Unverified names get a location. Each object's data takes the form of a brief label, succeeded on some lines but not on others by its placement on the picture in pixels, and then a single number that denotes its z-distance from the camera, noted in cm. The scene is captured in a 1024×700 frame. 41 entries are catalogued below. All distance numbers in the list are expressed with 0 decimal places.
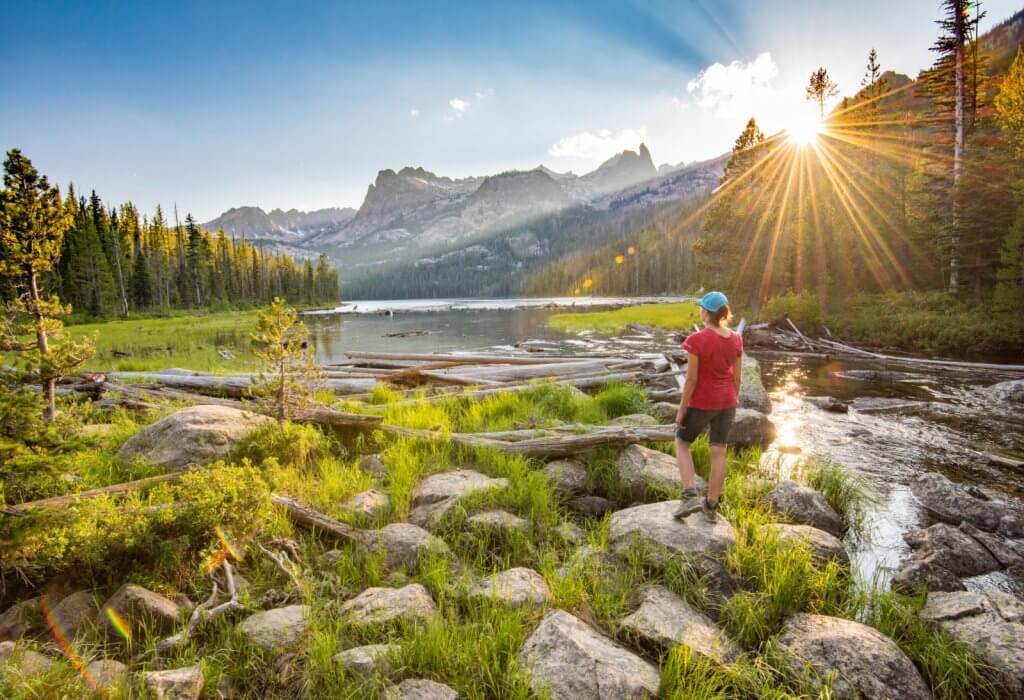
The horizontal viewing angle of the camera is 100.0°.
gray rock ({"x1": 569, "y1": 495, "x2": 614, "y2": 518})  640
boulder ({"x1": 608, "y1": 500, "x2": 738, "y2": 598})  452
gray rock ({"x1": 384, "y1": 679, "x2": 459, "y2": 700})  300
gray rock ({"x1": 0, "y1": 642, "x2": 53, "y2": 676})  295
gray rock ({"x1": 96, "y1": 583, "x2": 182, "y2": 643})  357
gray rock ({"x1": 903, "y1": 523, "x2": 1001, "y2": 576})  551
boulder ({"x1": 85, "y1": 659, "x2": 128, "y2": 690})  289
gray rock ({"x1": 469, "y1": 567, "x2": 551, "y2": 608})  403
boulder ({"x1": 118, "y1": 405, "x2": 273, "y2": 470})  628
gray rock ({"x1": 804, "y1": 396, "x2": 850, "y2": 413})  1319
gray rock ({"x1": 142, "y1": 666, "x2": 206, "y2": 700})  282
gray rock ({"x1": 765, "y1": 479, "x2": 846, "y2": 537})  627
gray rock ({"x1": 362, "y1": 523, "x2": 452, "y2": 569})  475
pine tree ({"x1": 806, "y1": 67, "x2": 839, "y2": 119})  5188
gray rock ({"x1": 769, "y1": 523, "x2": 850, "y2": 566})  507
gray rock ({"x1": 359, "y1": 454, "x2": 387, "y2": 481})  694
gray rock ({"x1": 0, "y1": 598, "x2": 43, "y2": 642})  346
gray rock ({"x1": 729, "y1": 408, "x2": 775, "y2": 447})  941
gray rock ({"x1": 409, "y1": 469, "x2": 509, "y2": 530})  567
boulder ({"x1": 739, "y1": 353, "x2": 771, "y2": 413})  1218
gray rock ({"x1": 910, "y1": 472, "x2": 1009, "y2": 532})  664
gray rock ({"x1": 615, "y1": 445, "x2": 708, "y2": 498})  660
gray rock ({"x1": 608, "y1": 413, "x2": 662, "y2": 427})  879
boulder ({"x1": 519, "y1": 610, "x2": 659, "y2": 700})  304
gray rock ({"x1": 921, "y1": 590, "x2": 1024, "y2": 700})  355
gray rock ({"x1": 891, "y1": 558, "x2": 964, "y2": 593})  506
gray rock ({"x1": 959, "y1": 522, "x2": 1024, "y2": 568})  575
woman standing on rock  551
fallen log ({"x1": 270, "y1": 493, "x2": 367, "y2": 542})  514
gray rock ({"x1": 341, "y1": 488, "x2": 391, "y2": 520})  563
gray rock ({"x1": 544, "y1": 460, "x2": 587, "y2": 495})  676
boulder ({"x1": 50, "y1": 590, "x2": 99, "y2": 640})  359
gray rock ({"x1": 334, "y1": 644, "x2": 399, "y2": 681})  318
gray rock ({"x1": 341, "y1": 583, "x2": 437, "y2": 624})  373
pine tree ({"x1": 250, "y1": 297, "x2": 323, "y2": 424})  696
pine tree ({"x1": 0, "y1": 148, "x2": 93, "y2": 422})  539
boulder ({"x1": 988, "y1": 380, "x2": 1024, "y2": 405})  1333
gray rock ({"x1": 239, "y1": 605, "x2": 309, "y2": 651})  351
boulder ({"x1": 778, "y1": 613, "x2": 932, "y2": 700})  327
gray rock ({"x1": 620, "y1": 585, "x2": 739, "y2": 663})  356
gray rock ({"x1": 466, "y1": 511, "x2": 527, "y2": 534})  536
